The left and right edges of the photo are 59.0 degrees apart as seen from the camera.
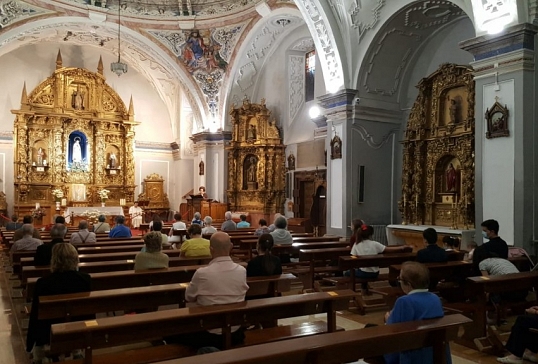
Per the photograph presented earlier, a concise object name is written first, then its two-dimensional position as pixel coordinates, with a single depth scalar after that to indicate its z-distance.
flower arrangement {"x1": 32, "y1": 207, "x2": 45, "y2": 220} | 19.23
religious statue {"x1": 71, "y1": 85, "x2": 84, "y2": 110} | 22.22
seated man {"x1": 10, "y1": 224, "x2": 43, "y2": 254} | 8.12
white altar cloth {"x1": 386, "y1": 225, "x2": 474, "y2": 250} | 9.90
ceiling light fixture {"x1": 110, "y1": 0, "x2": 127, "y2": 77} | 15.86
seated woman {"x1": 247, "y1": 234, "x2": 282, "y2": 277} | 5.25
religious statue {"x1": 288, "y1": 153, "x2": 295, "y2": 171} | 18.39
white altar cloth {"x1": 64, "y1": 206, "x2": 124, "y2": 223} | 19.22
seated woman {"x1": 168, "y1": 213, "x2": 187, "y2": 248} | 11.84
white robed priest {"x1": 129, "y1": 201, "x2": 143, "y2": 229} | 20.31
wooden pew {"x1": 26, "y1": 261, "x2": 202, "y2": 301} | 5.41
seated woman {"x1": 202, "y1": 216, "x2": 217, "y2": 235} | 11.12
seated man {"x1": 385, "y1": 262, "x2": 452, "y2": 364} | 3.42
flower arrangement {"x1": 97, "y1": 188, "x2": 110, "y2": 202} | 21.83
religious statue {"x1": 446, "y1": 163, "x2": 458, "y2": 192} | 11.97
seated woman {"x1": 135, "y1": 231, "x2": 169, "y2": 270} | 5.62
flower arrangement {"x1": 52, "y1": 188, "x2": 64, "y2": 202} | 20.84
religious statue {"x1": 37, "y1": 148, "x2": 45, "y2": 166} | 21.17
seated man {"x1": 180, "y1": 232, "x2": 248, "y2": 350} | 3.86
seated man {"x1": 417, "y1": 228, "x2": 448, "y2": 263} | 6.42
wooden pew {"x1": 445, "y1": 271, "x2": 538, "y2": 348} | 5.10
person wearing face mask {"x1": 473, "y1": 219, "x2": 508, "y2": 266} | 6.46
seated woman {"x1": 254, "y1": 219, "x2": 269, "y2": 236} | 10.48
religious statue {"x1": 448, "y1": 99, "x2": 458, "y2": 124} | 11.98
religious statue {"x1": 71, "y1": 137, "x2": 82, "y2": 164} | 22.34
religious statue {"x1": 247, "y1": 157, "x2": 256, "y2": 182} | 19.61
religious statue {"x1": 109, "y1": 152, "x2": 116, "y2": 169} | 23.00
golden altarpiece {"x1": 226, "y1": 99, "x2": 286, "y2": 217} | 18.77
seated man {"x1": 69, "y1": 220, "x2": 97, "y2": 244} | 9.35
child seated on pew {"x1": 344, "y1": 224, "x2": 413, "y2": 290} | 7.30
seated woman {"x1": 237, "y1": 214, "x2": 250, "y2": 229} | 13.86
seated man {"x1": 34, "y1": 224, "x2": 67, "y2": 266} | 6.40
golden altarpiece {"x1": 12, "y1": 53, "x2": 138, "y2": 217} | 20.81
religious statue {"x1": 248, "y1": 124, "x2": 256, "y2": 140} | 19.42
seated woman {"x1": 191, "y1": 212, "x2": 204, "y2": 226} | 13.27
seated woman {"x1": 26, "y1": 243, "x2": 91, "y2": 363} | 4.27
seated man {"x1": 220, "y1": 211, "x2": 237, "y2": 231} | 12.77
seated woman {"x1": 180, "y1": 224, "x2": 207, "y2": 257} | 7.05
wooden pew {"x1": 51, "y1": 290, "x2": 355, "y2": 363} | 3.20
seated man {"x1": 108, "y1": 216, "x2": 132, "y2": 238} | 10.87
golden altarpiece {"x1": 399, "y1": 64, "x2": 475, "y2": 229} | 11.47
